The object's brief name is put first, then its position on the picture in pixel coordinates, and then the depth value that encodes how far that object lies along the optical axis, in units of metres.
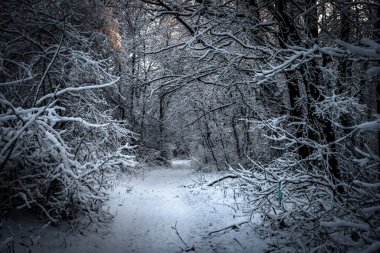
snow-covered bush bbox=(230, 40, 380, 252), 4.29
